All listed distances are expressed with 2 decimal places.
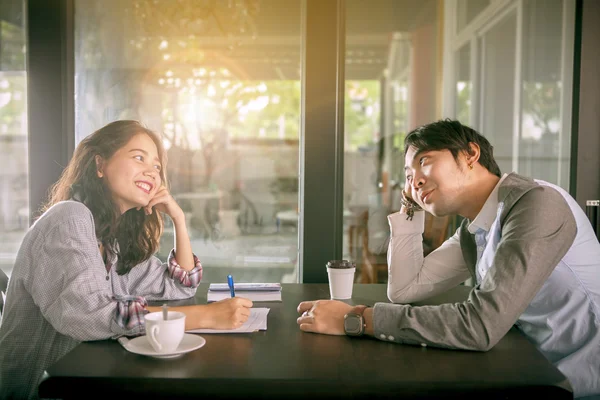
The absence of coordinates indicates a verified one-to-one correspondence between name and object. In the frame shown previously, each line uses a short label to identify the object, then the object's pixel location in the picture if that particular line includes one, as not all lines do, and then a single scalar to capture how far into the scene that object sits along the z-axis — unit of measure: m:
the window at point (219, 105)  2.89
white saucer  1.26
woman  1.41
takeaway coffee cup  1.91
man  1.38
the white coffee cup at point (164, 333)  1.25
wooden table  1.13
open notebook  1.88
